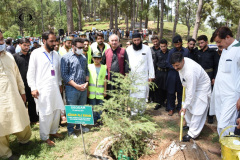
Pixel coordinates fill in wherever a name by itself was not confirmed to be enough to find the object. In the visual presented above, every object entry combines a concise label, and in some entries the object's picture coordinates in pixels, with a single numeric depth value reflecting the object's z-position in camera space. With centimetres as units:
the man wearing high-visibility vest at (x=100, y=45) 468
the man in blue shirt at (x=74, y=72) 353
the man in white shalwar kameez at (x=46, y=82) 324
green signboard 286
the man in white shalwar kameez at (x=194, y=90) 320
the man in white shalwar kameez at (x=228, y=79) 273
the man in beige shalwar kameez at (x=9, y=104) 288
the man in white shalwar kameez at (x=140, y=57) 444
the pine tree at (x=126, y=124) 285
